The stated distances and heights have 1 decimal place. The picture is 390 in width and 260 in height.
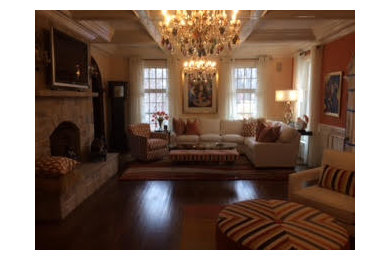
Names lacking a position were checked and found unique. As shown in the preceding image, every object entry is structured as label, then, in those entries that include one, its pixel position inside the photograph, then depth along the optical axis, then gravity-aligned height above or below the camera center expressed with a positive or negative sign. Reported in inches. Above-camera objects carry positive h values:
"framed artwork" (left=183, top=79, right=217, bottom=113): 294.5 +20.6
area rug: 187.9 -41.4
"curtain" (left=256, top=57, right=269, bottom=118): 286.4 +31.2
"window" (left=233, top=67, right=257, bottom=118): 298.0 +27.8
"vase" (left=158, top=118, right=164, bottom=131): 279.1 -6.4
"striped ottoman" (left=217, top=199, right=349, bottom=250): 74.8 -33.6
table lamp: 251.1 +19.9
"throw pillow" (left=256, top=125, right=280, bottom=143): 213.9 -14.1
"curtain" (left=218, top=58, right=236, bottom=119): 290.5 +27.9
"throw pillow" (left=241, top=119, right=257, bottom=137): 269.1 -11.8
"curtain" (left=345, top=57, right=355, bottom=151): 166.7 +3.8
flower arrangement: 280.2 -1.8
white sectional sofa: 209.0 -24.2
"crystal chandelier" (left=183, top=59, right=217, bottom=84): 236.2 +43.1
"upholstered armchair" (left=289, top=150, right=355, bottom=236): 101.6 -30.6
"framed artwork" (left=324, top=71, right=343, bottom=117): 189.8 +17.3
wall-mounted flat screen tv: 142.8 +31.2
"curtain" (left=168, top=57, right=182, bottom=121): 291.3 +30.7
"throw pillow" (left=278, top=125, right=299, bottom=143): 207.8 -13.8
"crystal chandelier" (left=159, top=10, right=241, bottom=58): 135.9 +44.7
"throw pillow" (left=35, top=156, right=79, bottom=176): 121.2 -23.6
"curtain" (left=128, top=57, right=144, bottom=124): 288.0 +26.7
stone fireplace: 136.0 -6.1
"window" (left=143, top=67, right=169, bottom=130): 299.0 +27.8
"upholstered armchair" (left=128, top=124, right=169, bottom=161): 228.8 -25.5
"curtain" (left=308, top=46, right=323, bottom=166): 220.2 +11.8
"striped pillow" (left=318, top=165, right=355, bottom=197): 110.5 -26.6
